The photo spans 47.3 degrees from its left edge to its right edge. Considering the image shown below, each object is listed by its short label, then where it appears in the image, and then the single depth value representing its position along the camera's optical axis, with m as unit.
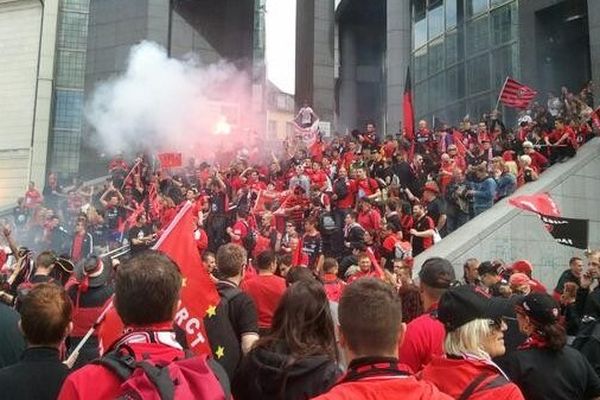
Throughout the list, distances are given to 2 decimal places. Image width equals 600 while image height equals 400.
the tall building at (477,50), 24.42
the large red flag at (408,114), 20.12
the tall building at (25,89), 35.50
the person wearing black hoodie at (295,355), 3.08
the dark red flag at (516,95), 19.50
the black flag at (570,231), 8.59
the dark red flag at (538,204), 9.28
